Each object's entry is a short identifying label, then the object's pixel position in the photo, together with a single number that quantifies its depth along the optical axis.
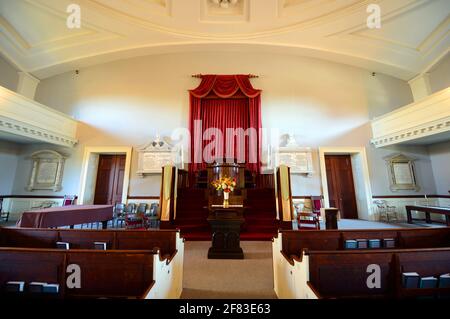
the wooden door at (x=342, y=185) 6.24
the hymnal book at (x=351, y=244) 2.03
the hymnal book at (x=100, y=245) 1.95
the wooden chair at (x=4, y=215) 5.48
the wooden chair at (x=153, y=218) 4.85
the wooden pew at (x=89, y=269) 1.41
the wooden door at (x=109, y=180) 6.27
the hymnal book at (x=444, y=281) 1.43
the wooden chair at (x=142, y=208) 5.55
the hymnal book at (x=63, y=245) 1.94
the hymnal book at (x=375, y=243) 2.08
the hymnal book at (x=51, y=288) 1.36
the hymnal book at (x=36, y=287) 1.35
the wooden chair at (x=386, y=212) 5.76
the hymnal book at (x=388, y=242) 2.08
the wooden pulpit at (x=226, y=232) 3.10
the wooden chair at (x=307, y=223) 4.36
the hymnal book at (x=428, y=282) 1.41
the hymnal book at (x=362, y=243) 2.06
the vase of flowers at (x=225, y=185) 3.76
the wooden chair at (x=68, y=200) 5.68
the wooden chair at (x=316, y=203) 5.64
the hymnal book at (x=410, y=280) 1.40
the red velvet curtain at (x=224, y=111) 6.50
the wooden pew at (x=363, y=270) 1.42
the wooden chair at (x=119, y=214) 5.11
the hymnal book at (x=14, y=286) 1.36
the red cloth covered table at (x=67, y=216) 3.21
